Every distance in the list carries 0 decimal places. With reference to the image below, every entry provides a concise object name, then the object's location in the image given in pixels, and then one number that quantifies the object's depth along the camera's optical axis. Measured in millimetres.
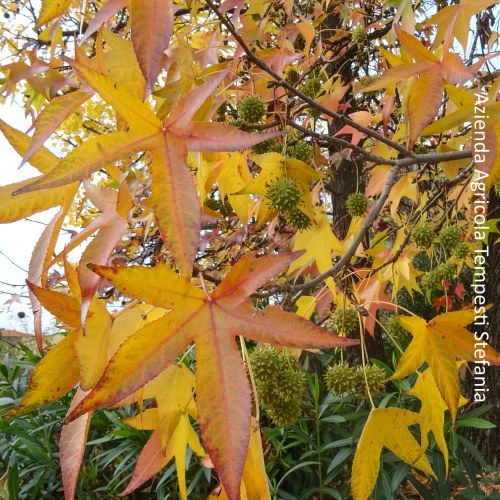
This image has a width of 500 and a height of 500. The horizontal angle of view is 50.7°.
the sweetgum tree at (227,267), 474
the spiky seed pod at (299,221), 989
